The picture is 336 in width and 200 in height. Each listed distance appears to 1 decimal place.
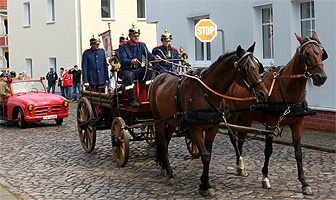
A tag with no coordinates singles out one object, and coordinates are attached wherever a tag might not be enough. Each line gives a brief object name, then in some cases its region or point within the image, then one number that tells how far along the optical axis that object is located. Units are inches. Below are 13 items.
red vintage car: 605.0
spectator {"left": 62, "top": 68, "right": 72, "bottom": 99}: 1033.5
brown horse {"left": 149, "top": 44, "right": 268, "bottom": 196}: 244.5
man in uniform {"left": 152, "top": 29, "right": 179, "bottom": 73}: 358.9
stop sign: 497.0
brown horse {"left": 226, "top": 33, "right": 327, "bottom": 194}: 261.0
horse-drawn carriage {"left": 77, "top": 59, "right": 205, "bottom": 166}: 347.9
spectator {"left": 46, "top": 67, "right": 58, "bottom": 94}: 1111.0
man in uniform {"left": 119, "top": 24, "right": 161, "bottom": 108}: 345.0
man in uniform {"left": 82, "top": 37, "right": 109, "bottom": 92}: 413.7
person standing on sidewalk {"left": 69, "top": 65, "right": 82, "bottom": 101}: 1000.9
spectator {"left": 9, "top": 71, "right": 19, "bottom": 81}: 763.2
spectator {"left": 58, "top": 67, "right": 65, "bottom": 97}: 1071.0
